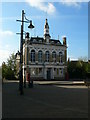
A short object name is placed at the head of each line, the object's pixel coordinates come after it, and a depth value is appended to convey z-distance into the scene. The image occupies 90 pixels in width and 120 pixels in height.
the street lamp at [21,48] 8.03
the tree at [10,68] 23.70
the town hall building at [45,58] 23.36
